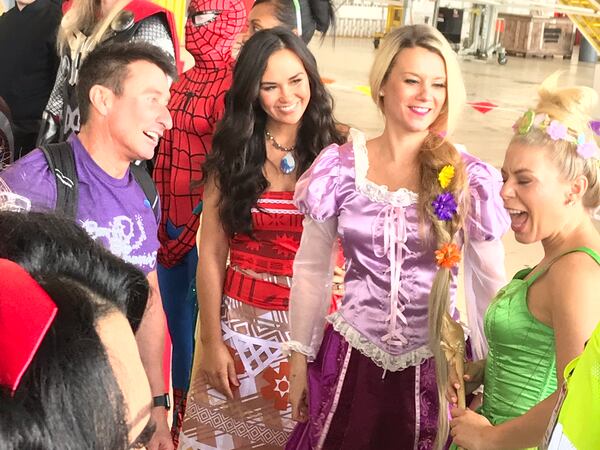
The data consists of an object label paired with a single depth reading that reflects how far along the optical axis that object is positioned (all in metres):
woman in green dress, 1.85
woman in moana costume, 2.75
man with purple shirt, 2.18
